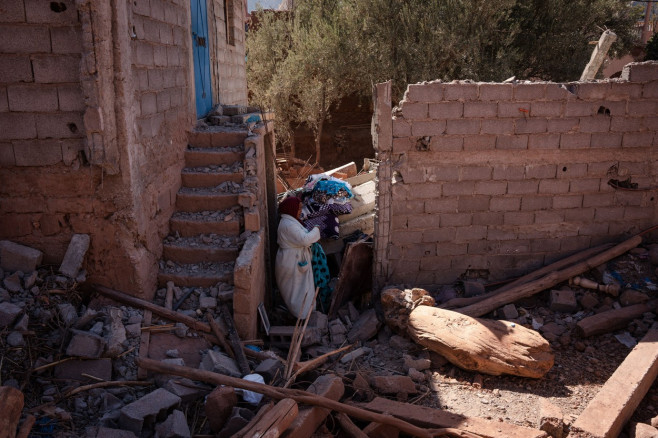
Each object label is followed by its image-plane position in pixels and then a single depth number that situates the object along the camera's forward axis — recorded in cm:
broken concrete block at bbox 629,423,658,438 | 390
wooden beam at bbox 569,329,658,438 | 381
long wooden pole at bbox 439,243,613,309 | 580
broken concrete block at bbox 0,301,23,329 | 379
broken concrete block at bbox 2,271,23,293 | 411
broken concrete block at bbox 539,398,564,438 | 385
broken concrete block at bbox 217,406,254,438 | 334
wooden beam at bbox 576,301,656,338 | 536
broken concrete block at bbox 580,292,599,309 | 577
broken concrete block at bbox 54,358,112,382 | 384
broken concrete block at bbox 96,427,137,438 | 314
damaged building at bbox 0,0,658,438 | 385
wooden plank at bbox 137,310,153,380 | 405
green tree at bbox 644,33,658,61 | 1366
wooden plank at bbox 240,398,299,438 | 316
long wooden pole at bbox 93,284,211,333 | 466
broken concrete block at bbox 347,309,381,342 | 560
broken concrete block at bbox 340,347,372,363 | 508
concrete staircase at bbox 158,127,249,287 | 531
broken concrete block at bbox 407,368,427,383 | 478
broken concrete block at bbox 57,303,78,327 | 417
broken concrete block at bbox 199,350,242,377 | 413
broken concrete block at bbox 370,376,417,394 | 443
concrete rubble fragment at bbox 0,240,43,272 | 431
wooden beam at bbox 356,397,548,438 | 381
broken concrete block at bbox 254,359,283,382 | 414
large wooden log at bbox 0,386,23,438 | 267
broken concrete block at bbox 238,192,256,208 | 570
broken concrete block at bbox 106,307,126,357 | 406
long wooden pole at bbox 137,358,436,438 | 359
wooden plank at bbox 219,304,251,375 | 437
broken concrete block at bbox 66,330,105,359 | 389
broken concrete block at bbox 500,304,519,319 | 566
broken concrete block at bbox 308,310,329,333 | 573
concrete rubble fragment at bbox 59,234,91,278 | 445
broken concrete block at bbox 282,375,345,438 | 344
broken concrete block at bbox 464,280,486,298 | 606
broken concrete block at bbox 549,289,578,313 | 575
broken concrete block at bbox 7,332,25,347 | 372
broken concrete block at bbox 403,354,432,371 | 495
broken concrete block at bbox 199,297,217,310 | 495
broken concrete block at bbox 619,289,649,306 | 570
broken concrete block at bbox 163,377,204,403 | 375
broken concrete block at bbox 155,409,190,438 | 328
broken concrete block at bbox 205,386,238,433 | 342
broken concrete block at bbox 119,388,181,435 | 330
